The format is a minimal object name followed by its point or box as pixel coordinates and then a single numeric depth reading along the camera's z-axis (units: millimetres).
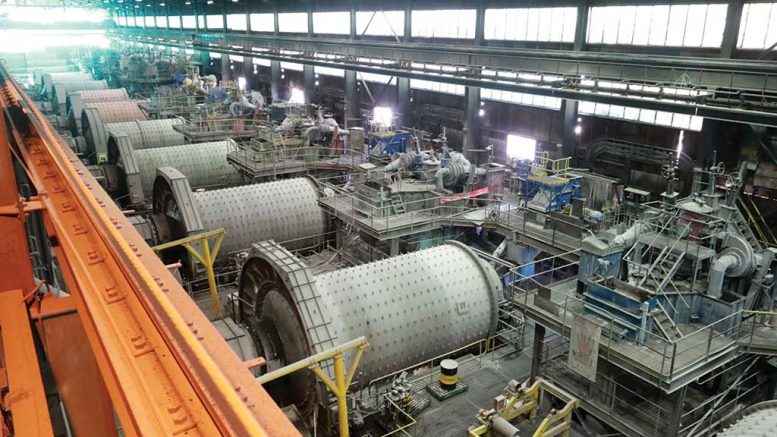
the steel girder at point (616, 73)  17000
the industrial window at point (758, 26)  18875
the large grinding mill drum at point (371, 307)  10344
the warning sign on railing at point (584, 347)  10352
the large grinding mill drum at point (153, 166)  21031
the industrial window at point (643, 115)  21473
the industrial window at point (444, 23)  31969
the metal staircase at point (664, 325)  10492
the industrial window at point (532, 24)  26484
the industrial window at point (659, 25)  20844
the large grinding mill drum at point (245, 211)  16641
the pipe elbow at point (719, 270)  11367
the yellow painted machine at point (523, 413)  9602
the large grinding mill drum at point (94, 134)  24375
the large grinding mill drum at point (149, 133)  28234
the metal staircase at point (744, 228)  12795
